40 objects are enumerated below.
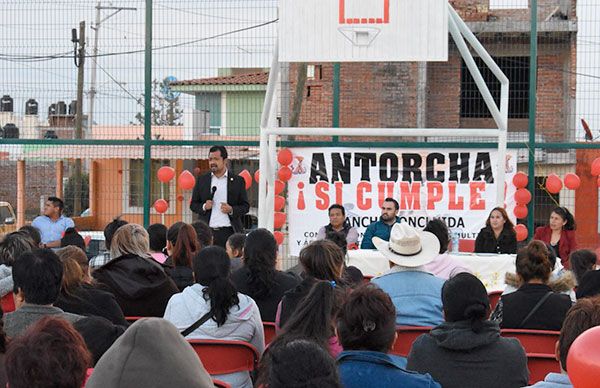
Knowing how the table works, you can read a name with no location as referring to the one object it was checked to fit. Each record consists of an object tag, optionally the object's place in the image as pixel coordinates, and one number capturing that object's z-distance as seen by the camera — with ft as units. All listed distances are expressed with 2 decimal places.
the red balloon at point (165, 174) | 39.14
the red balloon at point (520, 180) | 37.91
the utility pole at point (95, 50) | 38.78
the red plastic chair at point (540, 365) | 16.28
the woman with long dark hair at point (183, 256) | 23.36
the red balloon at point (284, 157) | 38.88
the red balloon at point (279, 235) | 37.42
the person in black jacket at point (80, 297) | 17.42
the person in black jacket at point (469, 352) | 14.23
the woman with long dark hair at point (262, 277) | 20.17
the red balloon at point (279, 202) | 37.65
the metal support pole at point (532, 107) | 39.58
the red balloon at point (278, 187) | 37.83
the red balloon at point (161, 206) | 39.19
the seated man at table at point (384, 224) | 35.32
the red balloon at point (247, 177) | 38.05
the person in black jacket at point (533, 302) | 19.01
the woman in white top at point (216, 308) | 17.51
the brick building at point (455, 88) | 42.37
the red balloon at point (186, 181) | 38.55
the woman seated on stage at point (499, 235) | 34.63
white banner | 38.70
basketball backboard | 33.78
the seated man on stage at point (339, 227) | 36.24
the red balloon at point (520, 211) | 38.04
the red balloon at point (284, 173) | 38.91
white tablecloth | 30.40
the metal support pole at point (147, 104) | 40.29
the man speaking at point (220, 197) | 36.37
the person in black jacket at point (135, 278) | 21.09
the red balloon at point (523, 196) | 37.93
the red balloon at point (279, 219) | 37.81
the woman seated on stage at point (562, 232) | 35.19
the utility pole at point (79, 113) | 40.47
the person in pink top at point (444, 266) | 23.71
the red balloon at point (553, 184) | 37.86
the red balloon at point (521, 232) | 37.32
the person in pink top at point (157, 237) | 27.40
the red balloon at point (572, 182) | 37.88
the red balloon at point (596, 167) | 37.19
